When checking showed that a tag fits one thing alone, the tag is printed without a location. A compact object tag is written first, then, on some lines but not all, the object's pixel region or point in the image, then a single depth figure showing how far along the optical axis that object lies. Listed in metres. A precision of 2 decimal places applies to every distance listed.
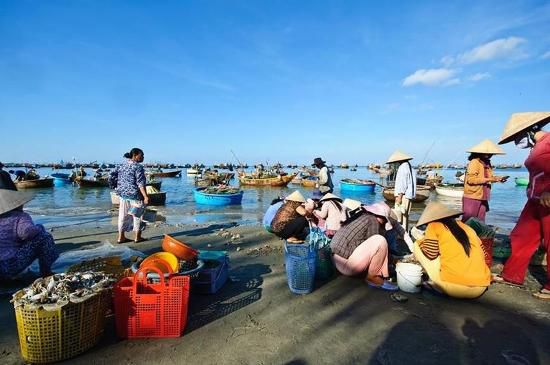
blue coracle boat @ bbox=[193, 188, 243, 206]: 17.98
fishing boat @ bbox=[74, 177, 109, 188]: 31.99
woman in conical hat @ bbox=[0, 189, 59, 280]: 3.48
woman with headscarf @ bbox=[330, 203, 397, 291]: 3.95
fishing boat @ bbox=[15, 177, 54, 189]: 28.74
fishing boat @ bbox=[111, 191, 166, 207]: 17.94
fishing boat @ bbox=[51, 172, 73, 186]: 35.91
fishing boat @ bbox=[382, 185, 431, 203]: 20.97
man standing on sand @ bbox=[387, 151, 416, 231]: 6.43
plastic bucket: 3.80
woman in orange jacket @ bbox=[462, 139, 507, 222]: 5.41
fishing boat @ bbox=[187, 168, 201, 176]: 56.39
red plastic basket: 2.63
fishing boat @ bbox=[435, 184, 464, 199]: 24.52
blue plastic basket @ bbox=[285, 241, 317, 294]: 3.75
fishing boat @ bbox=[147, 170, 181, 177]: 57.88
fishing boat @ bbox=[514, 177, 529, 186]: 39.56
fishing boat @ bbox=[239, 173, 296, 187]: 34.94
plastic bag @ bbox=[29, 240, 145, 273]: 4.83
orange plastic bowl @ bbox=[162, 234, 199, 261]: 3.56
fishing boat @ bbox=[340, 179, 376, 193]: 28.08
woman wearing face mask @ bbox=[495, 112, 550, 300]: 3.71
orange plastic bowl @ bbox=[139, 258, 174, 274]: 3.06
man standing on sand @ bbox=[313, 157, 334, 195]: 8.55
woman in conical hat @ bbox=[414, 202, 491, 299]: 3.40
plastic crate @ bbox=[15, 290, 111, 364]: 2.24
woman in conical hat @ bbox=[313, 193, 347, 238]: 5.40
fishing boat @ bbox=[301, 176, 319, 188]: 35.79
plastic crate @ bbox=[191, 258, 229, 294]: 3.69
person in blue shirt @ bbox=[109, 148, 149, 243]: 6.02
